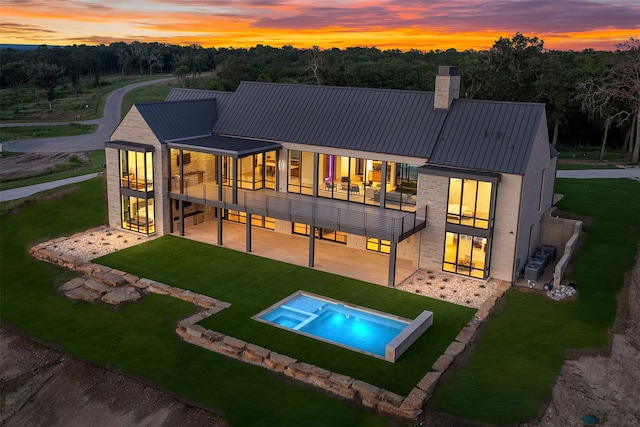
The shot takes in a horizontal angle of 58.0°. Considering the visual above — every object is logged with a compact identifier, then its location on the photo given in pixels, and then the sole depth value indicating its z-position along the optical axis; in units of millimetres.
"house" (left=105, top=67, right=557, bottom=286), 25859
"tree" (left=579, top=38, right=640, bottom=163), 50344
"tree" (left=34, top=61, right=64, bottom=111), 91938
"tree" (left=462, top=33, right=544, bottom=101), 55781
